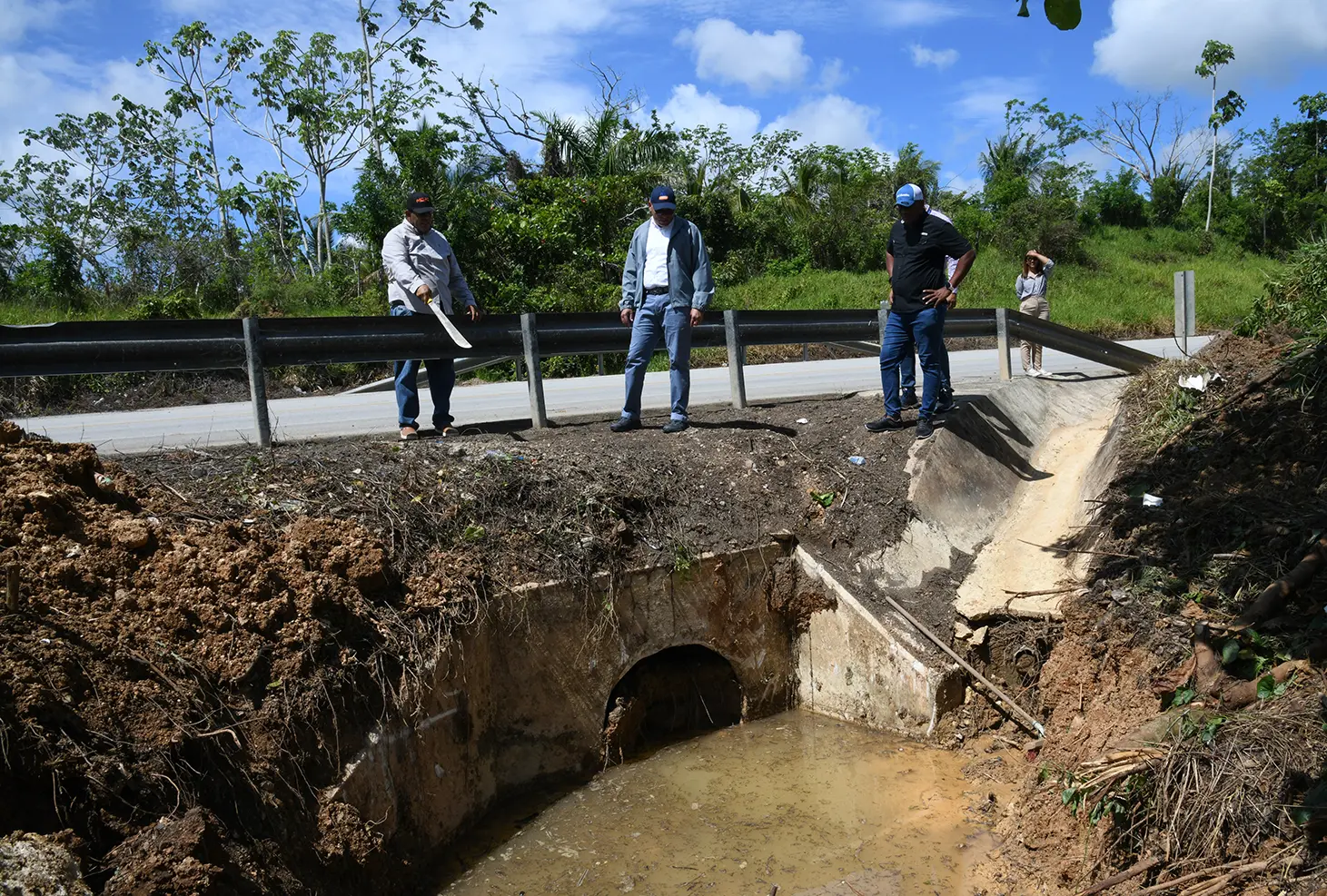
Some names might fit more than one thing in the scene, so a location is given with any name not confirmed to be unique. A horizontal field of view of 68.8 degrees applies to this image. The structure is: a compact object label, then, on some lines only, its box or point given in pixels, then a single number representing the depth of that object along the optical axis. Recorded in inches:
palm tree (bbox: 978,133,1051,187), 1466.5
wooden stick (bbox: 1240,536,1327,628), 189.5
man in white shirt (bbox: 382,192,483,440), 280.8
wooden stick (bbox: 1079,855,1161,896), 161.2
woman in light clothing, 490.0
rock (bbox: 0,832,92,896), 127.2
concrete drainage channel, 207.2
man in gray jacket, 290.8
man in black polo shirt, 298.0
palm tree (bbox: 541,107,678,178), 892.6
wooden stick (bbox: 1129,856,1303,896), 145.6
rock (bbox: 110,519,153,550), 181.8
